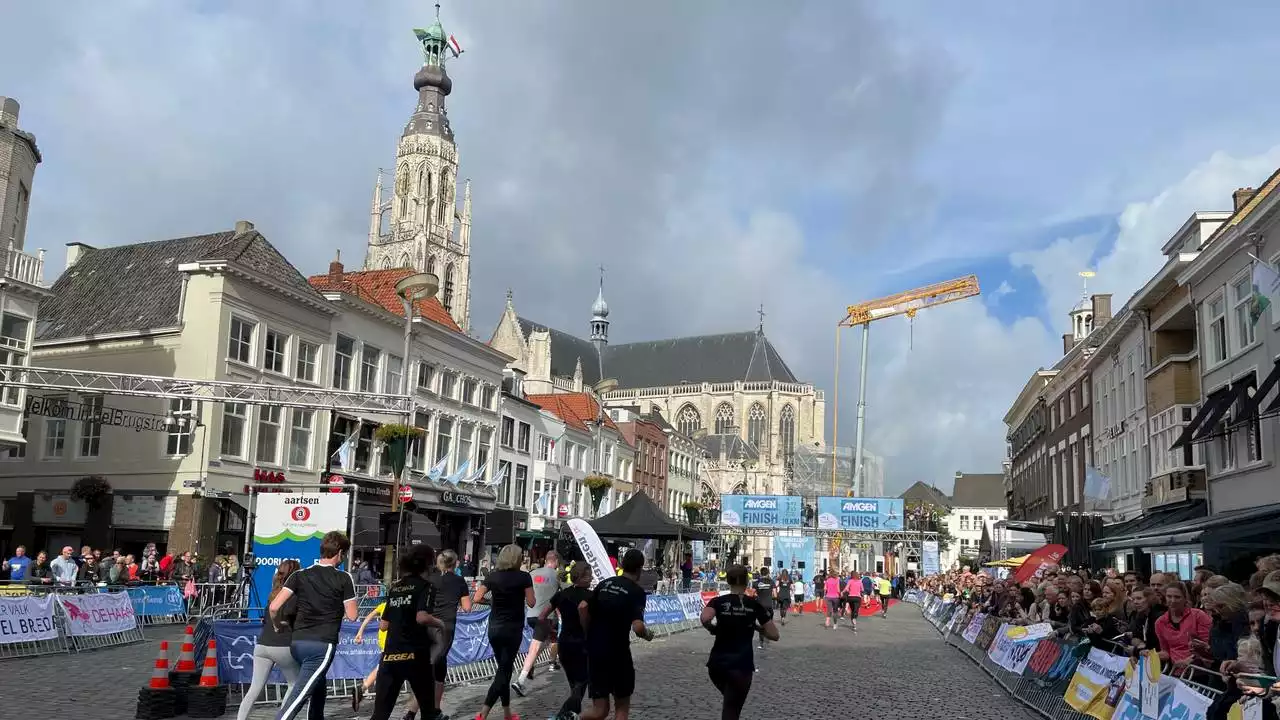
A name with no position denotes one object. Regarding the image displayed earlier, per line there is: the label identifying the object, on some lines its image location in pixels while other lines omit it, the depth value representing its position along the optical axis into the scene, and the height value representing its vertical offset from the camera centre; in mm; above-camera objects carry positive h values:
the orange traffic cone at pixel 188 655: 10373 -1653
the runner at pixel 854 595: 26969 -2014
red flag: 19672 -712
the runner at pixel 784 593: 27984 -2187
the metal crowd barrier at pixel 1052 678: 8141 -1750
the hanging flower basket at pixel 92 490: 28875 -185
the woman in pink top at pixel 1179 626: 8562 -789
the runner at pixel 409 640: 8219 -1115
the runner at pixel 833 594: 27344 -2039
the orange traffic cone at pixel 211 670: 10438 -1796
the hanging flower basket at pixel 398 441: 26438 +1465
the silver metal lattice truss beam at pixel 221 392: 22734 +2308
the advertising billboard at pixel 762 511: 46344 +30
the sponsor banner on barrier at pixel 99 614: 15992 -2039
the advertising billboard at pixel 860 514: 45375 +82
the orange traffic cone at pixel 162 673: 9984 -1765
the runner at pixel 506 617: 9688 -1075
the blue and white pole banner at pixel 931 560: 51219 -2015
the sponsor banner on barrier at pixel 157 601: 19772 -2206
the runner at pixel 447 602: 9719 -961
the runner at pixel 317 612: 8227 -923
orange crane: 89812 +18348
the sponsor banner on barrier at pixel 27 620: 14672 -1973
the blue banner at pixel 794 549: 50531 -1747
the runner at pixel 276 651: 8211 -1243
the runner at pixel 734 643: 8289 -1045
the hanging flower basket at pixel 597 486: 51688 +895
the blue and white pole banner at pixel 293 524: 16859 -507
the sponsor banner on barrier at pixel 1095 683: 9594 -1503
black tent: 27703 -447
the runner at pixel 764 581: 21658 -1508
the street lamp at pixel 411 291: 23500 +4626
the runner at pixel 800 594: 35828 -2721
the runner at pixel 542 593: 11719 -1000
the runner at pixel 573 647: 9812 -1320
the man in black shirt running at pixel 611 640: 8250 -1051
